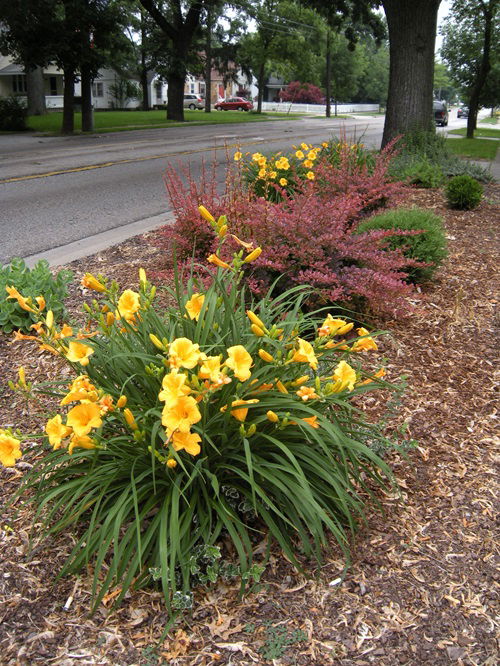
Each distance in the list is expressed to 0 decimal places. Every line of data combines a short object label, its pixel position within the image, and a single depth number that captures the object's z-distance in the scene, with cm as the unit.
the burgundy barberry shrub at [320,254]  398
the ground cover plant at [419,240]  500
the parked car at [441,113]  4262
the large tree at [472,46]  2444
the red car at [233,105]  6048
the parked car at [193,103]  6238
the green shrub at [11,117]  2416
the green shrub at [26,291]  395
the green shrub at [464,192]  766
